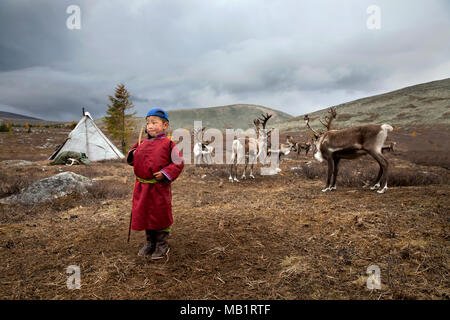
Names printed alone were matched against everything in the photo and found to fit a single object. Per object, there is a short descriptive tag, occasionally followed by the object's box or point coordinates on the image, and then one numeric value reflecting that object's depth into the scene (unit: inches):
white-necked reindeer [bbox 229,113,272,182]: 396.8
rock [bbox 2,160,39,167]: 492.8
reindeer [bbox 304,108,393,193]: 218.4
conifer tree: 869.2
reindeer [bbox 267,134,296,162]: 461.9
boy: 112.5
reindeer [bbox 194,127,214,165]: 540.7
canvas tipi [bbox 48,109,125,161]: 621.3
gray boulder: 215.5
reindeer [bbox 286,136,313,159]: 709.9
